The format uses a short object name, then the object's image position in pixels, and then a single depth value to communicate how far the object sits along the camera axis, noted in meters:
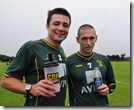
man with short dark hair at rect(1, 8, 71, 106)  0.89
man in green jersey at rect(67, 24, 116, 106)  1.09
